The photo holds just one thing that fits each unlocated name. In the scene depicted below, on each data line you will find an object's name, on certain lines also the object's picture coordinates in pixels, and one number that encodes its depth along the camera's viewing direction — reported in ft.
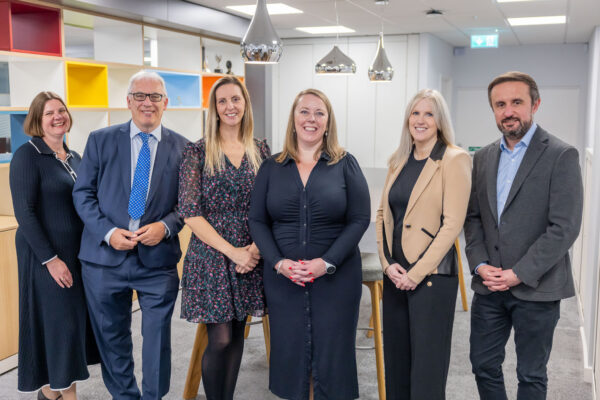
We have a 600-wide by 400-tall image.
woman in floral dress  8.40
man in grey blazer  7.35
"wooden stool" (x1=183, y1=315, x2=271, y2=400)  10.28
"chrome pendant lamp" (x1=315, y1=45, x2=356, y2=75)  15.31
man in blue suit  8.65
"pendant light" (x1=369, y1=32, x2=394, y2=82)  17.11
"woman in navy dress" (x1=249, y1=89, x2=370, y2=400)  8.14
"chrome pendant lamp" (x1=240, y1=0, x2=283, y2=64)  8.90
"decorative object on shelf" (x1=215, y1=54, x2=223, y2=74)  20.30
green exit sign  24.85
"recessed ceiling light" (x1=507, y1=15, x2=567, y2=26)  22.06
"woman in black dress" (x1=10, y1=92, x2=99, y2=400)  8.79
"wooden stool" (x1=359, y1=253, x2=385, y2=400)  10.12
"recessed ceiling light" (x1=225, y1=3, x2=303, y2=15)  18.83
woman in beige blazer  7.86
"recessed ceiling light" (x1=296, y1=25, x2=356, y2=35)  24.91
